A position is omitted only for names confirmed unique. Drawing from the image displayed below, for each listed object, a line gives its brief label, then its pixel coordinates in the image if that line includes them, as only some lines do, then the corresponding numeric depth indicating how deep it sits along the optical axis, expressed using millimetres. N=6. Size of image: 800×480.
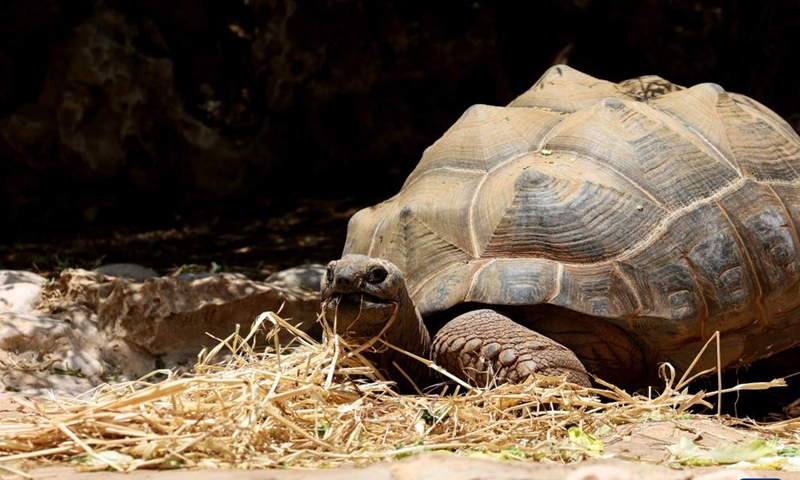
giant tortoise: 6687
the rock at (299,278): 11062
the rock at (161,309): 9656
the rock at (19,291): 9703
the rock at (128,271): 11492
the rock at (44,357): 8711
